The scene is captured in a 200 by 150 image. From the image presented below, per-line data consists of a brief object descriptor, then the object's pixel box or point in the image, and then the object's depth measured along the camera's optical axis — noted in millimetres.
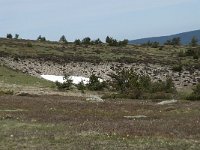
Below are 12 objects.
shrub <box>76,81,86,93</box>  59156
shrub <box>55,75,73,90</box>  57731
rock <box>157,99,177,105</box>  41388
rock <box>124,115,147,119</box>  30094
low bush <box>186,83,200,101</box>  47938
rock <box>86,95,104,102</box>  43259
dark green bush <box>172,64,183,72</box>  84688
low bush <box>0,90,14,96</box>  48019
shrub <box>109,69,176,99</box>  51031
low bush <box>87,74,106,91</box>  61522
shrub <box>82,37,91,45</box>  128000
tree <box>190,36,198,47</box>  138188
